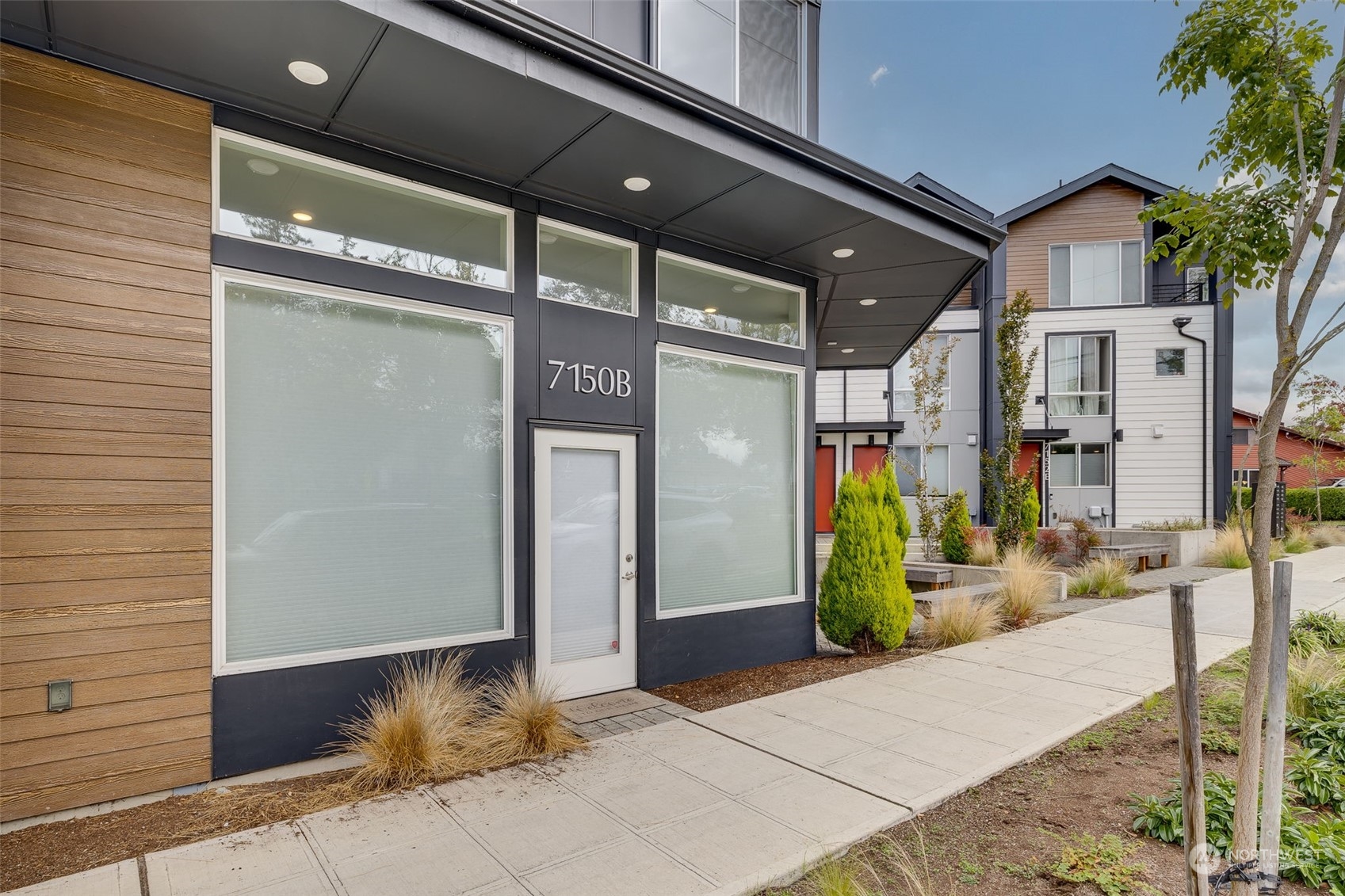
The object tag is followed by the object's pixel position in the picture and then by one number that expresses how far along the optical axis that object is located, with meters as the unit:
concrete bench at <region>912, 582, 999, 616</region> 8.26
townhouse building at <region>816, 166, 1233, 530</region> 17.25
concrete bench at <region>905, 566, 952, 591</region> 10.33
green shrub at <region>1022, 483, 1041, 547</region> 11.83
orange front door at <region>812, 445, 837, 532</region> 19.69
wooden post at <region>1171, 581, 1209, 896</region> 2.21
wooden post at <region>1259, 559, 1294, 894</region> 2.36
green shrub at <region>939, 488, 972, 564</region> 11.69
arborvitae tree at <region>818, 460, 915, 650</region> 6.86
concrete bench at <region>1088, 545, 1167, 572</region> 12.34
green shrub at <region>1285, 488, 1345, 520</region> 24.11
